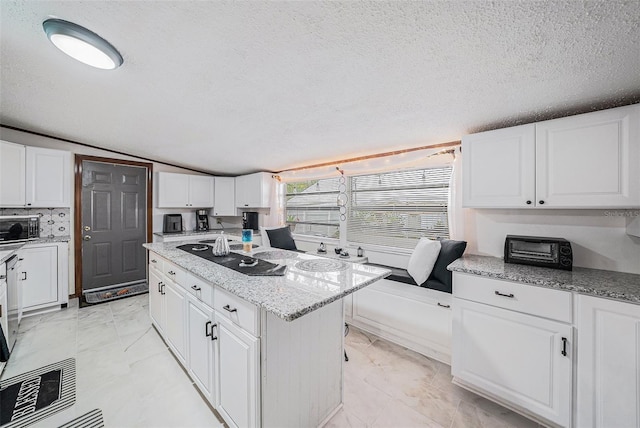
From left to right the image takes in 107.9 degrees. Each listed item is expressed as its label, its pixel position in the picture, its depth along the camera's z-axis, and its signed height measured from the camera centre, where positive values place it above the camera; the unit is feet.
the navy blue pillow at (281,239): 12.05 -1.34
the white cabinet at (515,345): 4.65 -2.92
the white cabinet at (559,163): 4.78 +1.16
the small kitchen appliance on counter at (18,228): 8.58 -0.54
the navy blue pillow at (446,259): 6.72 -1.37
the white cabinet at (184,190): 13.71 +1.45
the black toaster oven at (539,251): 5.52 -0.99
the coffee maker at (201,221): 15.58 -0.50
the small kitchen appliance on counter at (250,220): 15.30 -0.44
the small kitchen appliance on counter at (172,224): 14.07 -0.62
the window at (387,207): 8.76 +0.25
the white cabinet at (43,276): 9.19 -2.53
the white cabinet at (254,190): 14.24 +1.48
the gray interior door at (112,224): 11.72 -0.56
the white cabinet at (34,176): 8.93 +1.56
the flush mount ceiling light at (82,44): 3.92 +3.09
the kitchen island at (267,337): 3.82 -2.39
